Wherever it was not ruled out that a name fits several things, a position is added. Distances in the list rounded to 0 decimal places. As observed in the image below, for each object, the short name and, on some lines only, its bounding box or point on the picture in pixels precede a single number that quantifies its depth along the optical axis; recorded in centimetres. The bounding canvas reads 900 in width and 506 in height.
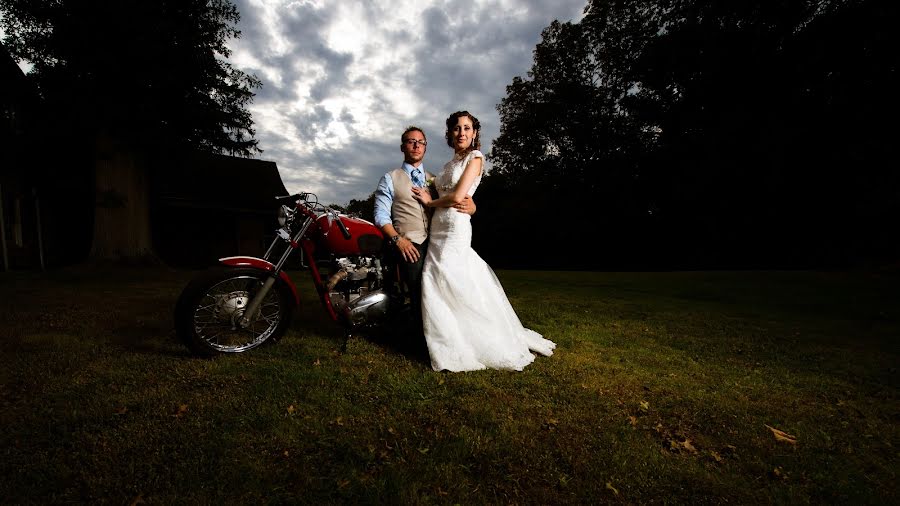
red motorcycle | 335
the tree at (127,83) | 994
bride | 352
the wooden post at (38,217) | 1295
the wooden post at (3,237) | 1135
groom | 368
